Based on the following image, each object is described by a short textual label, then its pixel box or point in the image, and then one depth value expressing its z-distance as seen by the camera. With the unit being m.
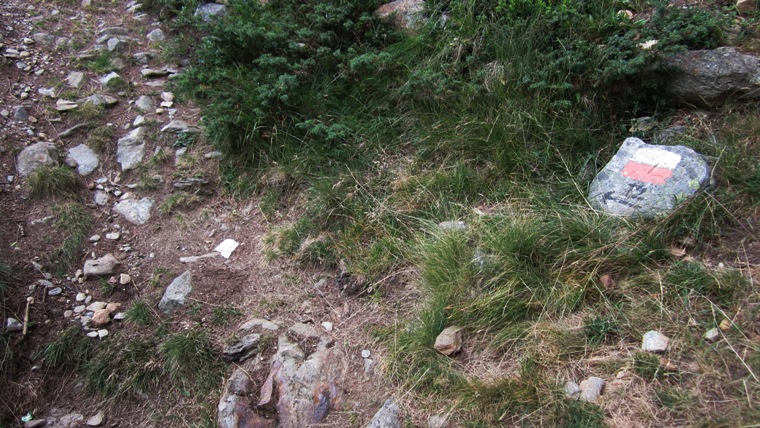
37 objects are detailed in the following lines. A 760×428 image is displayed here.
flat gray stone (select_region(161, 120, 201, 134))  4.51
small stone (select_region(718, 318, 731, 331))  2.35
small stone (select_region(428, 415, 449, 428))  2.46
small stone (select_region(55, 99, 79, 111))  4.72
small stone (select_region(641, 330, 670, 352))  2.38
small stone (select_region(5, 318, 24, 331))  3.24
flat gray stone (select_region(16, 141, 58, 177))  4.17
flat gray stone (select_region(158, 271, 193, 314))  3.42
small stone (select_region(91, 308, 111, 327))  3.34
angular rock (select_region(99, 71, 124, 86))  5.01
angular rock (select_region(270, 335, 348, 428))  2.79
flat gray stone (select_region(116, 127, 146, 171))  4.38
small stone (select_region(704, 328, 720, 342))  2.34
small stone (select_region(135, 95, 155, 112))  4.84
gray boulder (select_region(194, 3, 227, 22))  5.35
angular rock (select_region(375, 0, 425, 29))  4.48
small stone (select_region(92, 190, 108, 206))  4.12
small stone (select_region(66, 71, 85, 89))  5.00
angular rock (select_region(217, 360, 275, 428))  2.81
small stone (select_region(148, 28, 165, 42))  5.60
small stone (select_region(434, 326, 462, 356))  2.73
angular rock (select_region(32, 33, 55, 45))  5.42
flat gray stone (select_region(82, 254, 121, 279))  3.60
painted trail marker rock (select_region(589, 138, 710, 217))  2.89
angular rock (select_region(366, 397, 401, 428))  2.57
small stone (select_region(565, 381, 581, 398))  2.39
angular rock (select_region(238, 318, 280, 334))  3.21
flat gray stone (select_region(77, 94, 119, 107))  4.80
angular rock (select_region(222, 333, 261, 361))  3.10
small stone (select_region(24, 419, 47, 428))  2.96
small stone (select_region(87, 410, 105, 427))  2.97
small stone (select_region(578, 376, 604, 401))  2.35
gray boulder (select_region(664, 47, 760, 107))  3.24
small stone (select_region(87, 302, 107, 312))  3.42
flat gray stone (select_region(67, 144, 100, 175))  4.33
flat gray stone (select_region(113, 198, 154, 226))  4.03
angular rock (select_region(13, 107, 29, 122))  4.54
